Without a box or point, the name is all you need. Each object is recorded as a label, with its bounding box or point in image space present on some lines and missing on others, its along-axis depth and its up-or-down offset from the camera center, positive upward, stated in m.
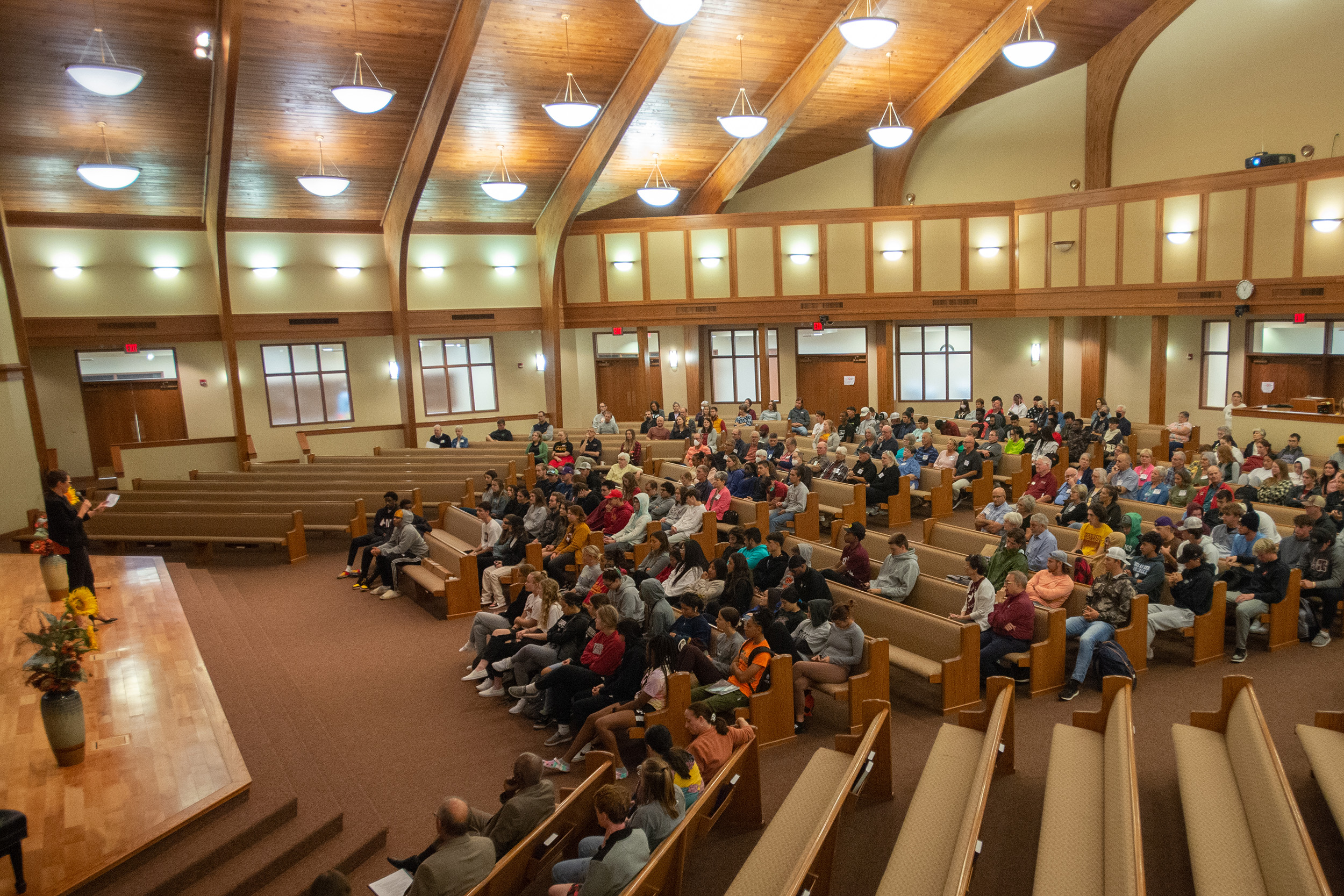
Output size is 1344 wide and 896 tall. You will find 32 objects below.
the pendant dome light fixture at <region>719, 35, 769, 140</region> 11.71 +3.09
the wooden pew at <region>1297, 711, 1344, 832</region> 3.67 -1.89
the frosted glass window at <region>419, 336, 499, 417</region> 17.00 -0.02
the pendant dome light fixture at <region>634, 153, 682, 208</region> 13.85 +2.63
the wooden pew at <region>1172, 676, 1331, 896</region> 3.07 -1.93
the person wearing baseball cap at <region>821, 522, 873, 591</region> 7.00 -1.64
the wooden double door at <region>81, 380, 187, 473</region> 14.77 -0.40
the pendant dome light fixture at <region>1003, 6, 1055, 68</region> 10.72 +3.54
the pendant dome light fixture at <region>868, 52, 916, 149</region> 12.81 +3.11
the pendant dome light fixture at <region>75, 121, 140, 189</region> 10.80 +2.64
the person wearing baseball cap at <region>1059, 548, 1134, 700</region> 5.85 -1.78
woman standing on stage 6.86 -1.04
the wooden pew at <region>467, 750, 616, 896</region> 3.76 -2.13
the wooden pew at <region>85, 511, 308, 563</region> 10.74 -1.74
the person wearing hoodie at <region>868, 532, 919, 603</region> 6.66 -1.65
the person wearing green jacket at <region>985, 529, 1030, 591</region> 6.52 -1.57
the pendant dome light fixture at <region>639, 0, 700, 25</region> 8.50 +3.36
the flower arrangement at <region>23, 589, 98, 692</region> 4.59 -1.35
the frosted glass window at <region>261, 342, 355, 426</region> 15.74 -0.04
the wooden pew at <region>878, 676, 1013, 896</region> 3.41 -2.04
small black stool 3.61 -1.77
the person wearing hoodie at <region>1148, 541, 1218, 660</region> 6.14 -1.78
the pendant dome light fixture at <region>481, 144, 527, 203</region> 12.88 +2.63
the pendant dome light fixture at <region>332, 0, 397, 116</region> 9.71 +3.08
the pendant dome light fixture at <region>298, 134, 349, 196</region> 12.03 +2.67
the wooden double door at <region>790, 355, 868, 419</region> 17.22 -0.53
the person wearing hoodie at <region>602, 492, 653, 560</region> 9.05 -1.68
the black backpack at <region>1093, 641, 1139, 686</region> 5.74 -2.04
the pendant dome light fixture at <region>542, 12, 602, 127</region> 10.72 +3.10
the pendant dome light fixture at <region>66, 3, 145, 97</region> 8.49 +3.02
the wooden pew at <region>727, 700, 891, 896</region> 3.53 -2.09
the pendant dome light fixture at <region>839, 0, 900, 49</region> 9.62 +3.50
